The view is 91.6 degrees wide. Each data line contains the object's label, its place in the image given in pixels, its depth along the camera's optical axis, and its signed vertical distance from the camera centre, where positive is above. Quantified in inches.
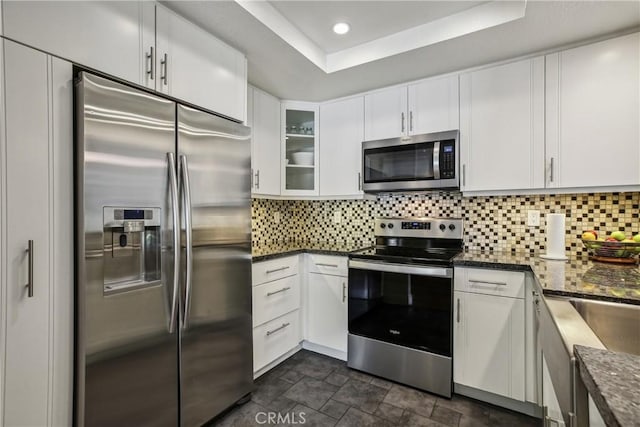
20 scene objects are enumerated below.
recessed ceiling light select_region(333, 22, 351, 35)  76.7 +45.5
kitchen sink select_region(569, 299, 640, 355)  43.8 -16.3
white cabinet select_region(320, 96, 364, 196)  106.7 +22.2
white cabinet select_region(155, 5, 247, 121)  60.9 +31.0
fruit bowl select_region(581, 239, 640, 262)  68.2 -8.8
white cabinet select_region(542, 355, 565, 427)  39.2 -27.3
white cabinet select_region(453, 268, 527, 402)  72.7 -29.8
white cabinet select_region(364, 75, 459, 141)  91.3 +31.2
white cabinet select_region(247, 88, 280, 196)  99.3 +22.3
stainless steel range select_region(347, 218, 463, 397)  80.2 -28.0
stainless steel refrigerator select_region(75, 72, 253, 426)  48.3 -9.5
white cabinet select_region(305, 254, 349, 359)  97.6 -30.6
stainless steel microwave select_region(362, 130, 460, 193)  89.3 +14.2
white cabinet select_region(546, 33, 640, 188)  70.6 +22.7
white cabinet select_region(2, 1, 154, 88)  43.8 +27.7
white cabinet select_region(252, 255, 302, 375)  86.4 -30.2
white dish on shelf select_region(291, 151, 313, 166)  114.1 +18.8
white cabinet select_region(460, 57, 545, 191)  80.4 +22.4
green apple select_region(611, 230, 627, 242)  71.0 -5.9
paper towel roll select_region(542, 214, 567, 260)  76.7 -6.3
